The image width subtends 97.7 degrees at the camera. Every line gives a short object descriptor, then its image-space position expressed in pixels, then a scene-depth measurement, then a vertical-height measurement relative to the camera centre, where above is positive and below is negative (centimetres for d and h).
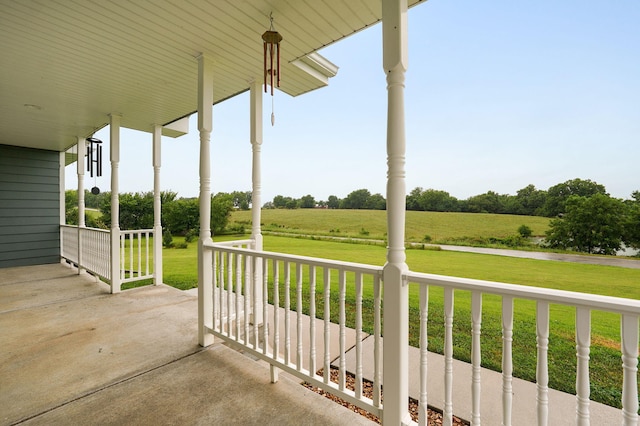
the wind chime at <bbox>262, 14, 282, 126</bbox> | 205 +132
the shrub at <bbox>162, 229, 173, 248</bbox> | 1002 -107
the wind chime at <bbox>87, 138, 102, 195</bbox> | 499 +96
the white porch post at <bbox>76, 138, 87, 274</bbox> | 571 +69
